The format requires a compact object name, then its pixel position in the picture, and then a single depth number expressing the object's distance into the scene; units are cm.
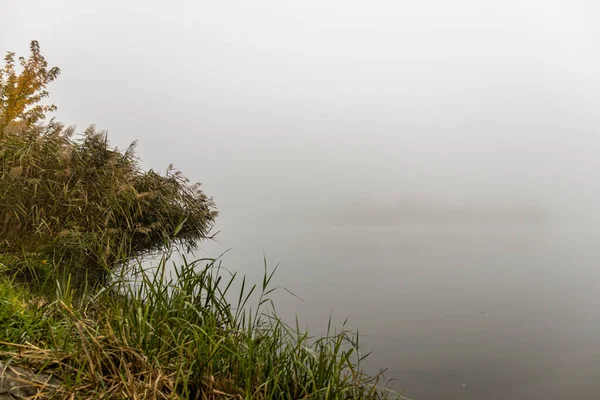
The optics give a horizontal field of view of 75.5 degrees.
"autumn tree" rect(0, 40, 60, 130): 945
